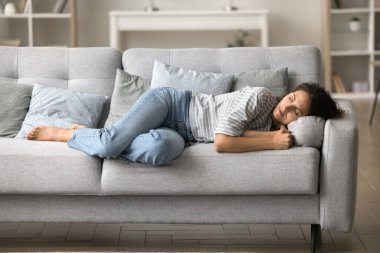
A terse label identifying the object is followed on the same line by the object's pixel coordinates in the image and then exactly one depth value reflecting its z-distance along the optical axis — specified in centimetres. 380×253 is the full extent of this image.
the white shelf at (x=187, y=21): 748
